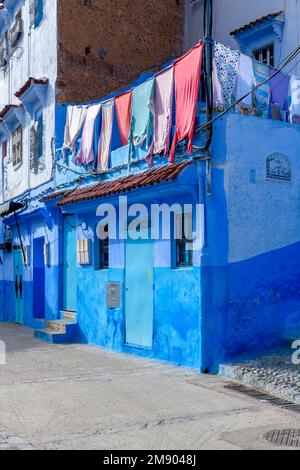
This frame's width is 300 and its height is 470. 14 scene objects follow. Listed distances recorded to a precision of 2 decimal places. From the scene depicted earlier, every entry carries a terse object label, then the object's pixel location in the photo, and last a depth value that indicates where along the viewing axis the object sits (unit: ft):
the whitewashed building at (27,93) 52.80
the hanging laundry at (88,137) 43.19
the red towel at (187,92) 32.48
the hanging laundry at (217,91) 32.71
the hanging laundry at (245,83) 33.76
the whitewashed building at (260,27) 42.98
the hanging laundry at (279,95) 35.46
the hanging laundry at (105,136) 41.50
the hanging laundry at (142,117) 36.47
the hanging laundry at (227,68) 32.99
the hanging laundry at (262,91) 34.65
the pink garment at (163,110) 34.60
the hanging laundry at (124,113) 39.40
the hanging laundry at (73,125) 45.52
